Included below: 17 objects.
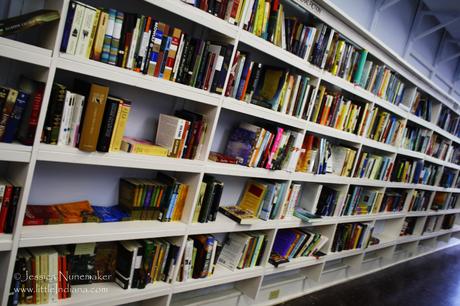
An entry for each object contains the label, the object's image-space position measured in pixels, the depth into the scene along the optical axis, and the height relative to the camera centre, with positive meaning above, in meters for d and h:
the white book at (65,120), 1.49 -0.19
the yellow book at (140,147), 1.79 -0.27
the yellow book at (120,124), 1.65 -0.16
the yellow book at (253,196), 2.65 -0.55
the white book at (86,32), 1.44 +0.20
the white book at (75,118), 1.51 -0.17
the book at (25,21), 1.26 +0.16
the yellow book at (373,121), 3.45 +0.35
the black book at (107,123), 1.59 -0.17
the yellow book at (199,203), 2.13 -0.56
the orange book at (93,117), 1.52 -0.15
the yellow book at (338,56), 2.75 +0.72
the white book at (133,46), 1.60 +0.22
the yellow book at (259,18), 2.07 +0.65
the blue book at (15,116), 1.35 -0.21
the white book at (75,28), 1.41 +0.20
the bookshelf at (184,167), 1.45 -0.34
